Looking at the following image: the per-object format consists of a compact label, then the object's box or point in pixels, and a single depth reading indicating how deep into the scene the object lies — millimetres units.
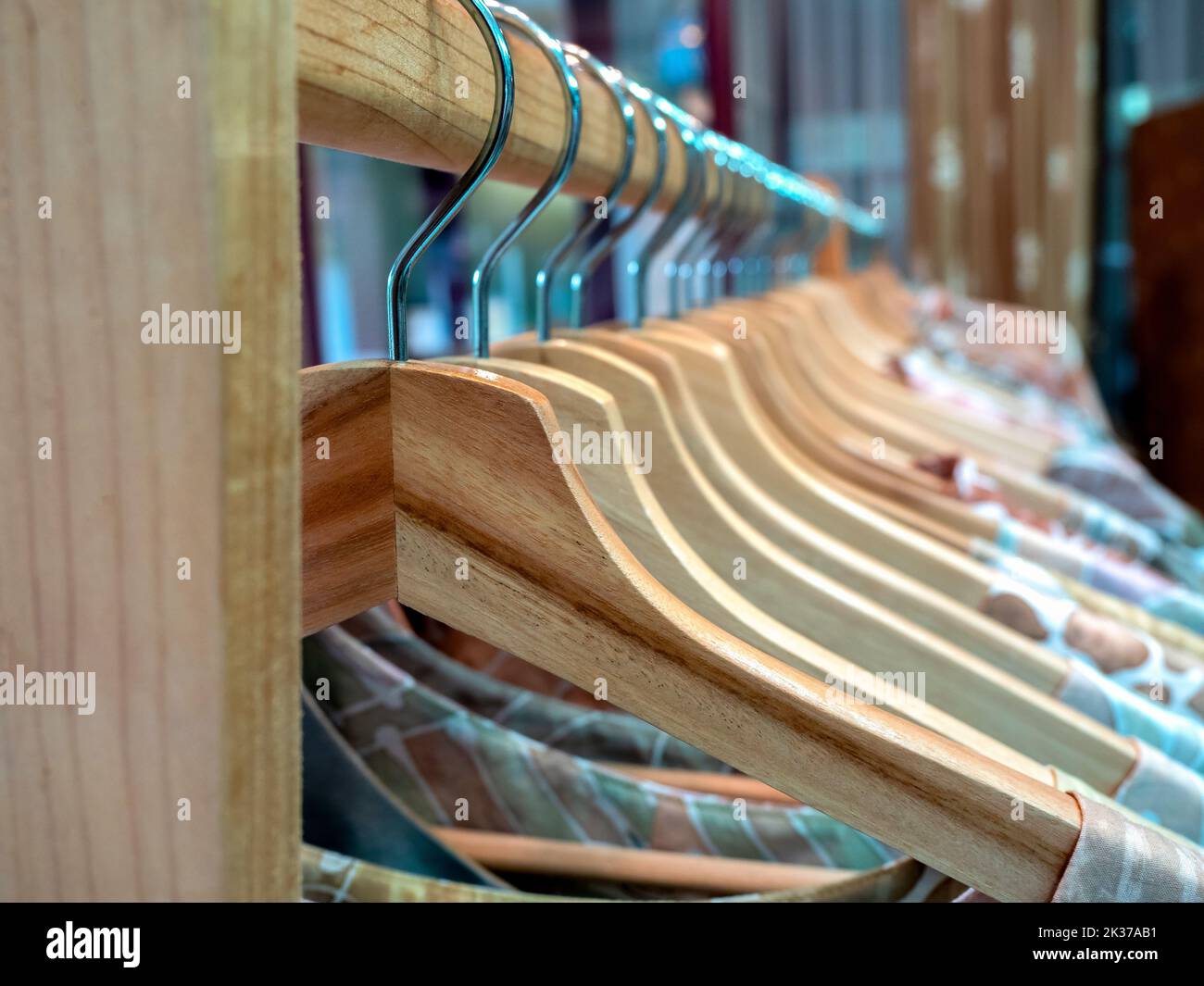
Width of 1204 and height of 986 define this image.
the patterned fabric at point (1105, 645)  778
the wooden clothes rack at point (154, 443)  288
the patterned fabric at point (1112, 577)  945
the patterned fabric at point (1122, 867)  461
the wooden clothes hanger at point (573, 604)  442
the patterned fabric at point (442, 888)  589
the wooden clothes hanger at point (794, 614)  540
